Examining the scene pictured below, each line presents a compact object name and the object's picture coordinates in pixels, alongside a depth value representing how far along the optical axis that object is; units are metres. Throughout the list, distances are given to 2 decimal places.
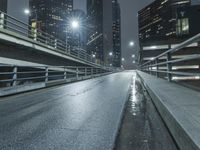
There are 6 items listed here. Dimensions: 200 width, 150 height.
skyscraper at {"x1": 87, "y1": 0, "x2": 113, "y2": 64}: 163.57
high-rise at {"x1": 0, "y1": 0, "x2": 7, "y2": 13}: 84.62
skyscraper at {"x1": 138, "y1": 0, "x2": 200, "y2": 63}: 60.67
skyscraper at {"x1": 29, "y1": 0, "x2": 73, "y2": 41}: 183.30
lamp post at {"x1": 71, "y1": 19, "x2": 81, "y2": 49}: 26.94
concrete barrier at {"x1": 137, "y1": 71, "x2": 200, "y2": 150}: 2.10
